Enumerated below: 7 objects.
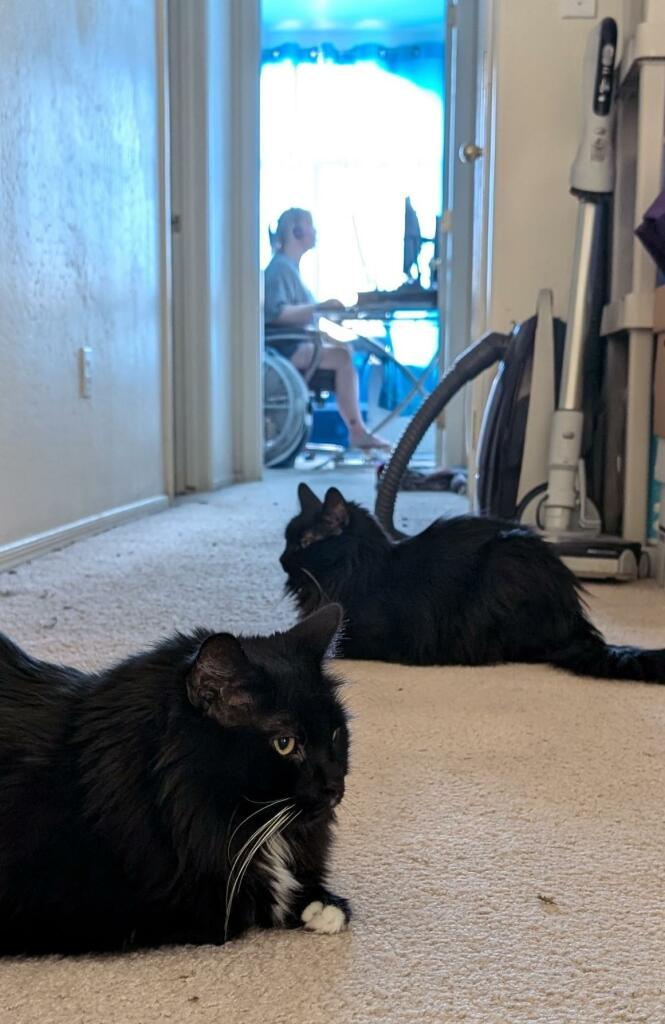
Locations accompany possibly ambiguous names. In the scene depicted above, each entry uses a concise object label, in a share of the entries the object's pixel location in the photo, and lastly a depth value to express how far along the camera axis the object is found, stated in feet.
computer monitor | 17.71
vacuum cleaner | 7.32
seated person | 18.66
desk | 17.69
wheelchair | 18.13
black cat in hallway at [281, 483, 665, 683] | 5.19
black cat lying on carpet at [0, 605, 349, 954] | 2.26
